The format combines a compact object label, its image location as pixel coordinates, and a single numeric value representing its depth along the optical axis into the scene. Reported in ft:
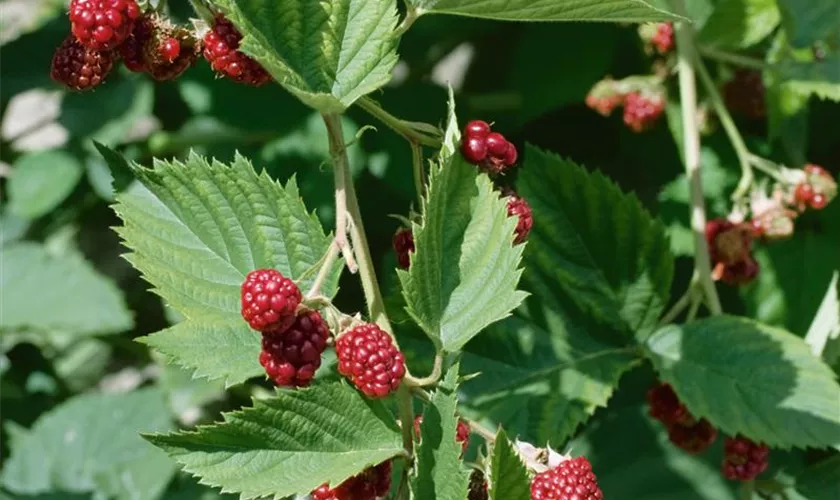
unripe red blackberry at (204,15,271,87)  3.03
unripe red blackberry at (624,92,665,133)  3.83
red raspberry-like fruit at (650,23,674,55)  3.77
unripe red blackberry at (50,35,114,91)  3.09
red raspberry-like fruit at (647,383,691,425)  3.49
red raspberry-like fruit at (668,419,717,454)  3.51
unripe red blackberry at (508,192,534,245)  3.11
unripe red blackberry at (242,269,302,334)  2.96
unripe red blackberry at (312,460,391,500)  3.05
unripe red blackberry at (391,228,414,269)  3.10
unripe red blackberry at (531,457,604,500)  2.99
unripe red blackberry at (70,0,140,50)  3.01
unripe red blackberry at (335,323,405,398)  2.96
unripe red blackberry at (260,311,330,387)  2.99
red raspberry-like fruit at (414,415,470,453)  3.07
